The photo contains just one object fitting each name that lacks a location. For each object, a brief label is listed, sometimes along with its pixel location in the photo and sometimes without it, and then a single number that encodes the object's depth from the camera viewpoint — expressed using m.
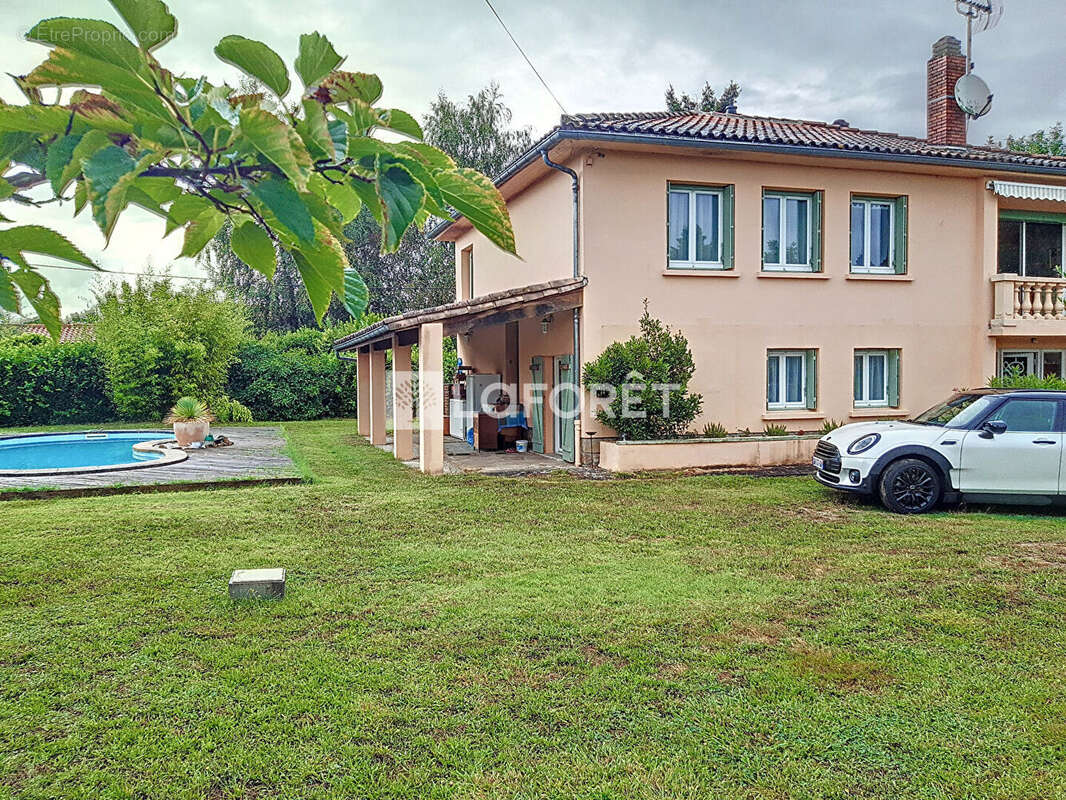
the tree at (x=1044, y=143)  41.34
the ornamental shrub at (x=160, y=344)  23.78
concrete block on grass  6.68
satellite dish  18.73
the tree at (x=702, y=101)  38.63
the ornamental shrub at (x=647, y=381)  14.62
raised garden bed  14.66
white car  10.70
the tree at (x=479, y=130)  37.19
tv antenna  18.77
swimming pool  17.83
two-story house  15.33
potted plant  18.69
